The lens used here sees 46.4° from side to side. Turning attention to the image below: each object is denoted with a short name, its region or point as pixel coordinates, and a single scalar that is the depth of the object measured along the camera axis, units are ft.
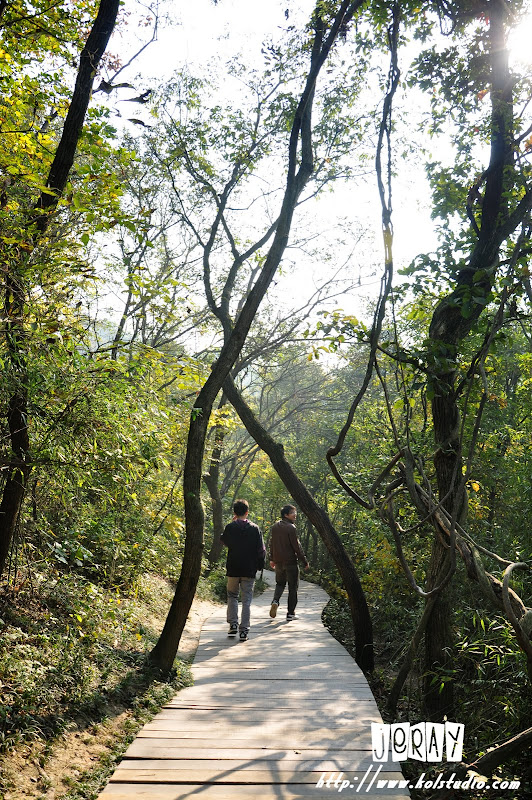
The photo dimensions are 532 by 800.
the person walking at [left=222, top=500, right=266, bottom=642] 27.58
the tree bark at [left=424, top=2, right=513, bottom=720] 18.17
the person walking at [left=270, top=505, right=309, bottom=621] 33.55
